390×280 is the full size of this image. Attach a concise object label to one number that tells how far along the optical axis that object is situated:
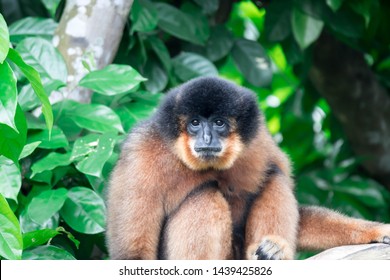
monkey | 10.70
